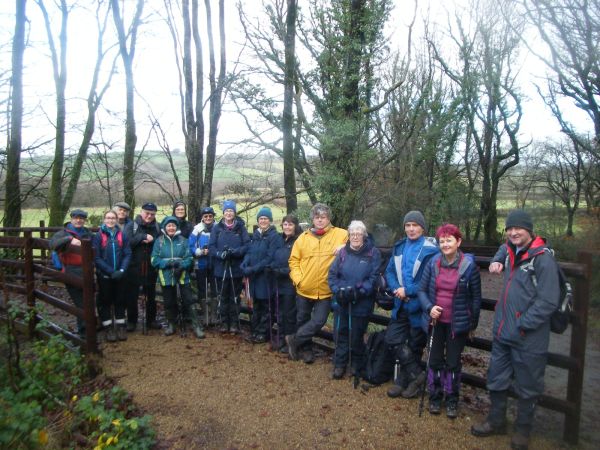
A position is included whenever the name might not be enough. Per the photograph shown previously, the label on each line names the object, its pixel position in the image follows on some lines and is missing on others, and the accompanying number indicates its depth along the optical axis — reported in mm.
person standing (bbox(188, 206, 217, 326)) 7012
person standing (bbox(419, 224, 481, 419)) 4070
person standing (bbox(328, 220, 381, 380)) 4867
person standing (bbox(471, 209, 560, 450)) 3506
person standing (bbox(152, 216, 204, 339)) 6496
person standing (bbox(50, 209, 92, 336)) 5664
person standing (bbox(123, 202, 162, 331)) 6711
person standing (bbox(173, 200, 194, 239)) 7289
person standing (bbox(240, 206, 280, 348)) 6062
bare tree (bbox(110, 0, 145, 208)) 14912
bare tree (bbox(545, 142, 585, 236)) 25861
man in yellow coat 5332
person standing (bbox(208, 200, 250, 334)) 6523
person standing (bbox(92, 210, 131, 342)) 6312
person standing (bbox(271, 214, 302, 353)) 5848
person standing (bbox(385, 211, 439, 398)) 4523
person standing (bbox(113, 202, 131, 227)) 6781
